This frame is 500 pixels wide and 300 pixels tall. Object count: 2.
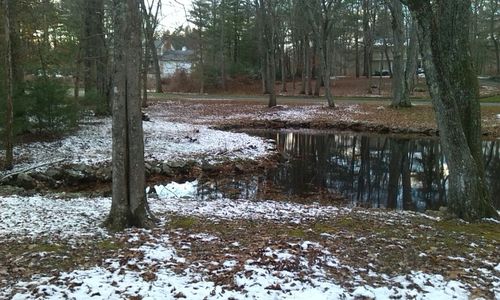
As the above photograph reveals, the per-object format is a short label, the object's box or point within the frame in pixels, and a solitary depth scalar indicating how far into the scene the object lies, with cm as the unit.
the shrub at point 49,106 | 1416
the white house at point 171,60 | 6838
